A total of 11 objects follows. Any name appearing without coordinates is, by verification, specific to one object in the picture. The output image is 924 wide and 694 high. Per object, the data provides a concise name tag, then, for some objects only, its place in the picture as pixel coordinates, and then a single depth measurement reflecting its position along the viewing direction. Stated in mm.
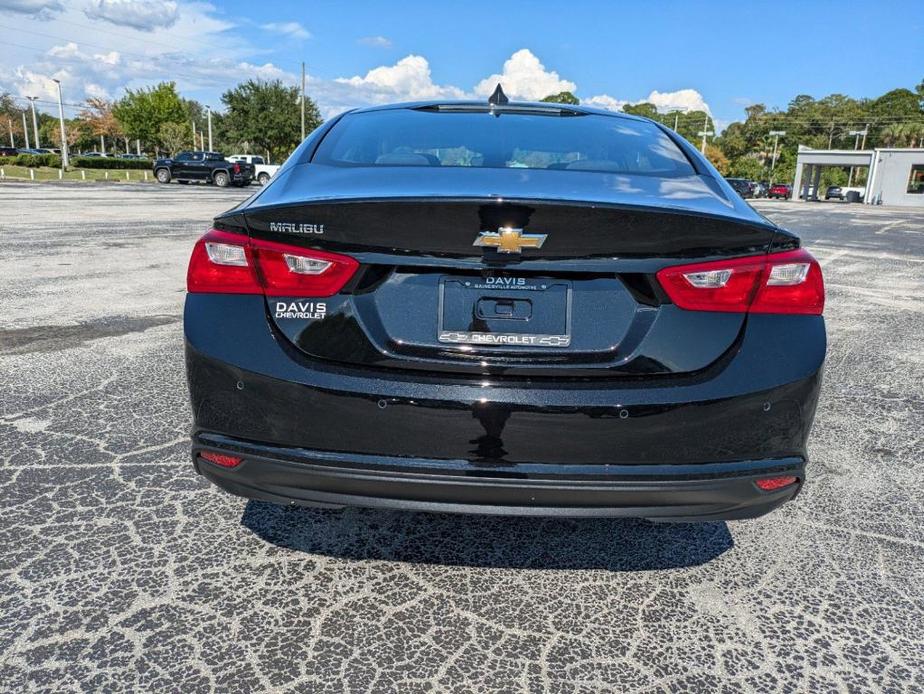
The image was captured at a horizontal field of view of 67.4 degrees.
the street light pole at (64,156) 54969
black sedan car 1822
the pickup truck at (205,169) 36281
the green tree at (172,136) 68188
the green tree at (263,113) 59719
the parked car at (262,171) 38781
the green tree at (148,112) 68750
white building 52062
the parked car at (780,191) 62094
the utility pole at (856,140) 84875
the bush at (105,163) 58250
